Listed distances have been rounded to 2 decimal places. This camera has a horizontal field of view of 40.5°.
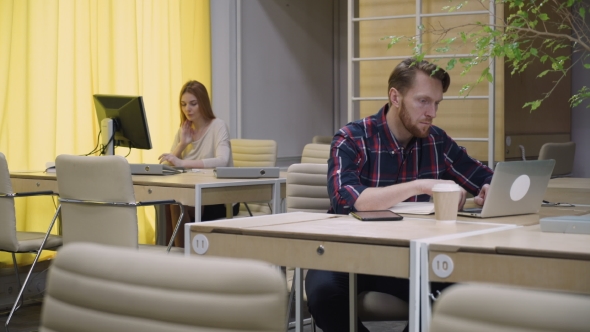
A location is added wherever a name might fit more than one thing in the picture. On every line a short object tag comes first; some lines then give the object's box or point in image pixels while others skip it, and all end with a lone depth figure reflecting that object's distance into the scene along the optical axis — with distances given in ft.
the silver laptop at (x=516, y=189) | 7.80
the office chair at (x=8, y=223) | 13.24
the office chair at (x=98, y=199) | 11.37
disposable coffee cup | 7.68
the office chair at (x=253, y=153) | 18.83
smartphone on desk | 7.72
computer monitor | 15.38
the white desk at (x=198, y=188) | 12.82
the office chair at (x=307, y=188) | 11.33
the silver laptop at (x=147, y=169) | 14.58
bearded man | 8.63
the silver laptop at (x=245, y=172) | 13.89
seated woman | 16.96
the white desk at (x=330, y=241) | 6.35
